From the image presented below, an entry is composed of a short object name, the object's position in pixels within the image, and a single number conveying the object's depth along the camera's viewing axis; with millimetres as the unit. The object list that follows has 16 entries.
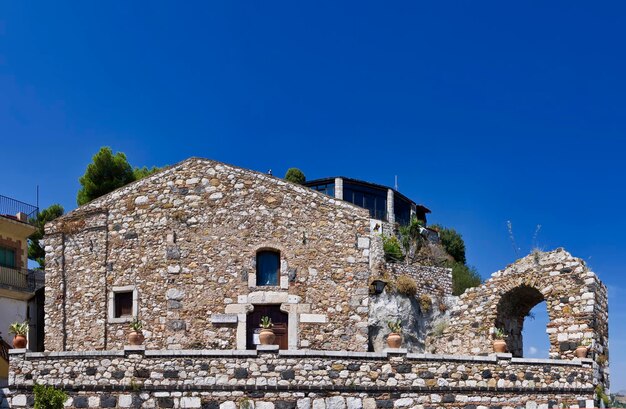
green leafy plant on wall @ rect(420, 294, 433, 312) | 27875
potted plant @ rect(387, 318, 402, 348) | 19547
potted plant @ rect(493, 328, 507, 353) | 20781
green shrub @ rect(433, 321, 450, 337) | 26312
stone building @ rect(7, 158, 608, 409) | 20328
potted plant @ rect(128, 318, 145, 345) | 19984
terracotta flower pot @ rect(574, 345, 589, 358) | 21312
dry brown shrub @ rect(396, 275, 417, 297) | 27125
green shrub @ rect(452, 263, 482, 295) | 36375
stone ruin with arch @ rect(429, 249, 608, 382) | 22219
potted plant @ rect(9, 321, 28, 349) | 19531
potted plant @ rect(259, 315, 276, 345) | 19031
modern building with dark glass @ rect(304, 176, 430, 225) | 45781
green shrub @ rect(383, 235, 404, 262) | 30312
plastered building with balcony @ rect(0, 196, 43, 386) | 31125
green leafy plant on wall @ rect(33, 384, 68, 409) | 18125
